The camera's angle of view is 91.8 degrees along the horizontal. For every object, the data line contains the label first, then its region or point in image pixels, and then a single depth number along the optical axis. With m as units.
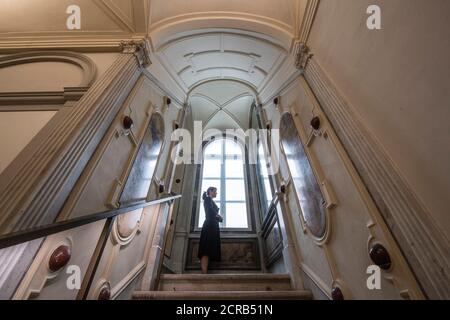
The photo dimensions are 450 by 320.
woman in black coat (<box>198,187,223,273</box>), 4.06
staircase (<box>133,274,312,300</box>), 2.82
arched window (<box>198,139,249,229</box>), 5.77
